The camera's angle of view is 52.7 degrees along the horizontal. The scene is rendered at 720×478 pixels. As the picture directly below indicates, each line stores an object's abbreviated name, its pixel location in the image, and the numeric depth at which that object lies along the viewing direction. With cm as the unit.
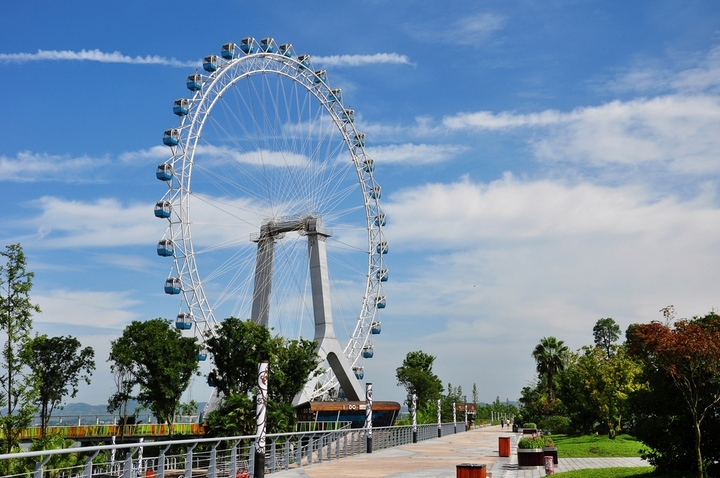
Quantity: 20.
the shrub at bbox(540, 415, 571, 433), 4678
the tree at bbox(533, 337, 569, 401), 7650
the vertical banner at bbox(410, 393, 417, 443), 4679
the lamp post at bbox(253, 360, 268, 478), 1715
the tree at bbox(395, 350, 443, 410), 8950
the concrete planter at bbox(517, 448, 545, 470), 2291
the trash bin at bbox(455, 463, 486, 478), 1534
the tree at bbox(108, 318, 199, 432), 5541
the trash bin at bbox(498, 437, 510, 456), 2867
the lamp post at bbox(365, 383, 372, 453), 3175
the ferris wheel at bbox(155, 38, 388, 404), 4397
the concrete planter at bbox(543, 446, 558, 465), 2333
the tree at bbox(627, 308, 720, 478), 1512
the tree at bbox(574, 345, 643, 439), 3631
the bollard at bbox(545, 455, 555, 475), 2048
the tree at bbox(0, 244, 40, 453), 2702
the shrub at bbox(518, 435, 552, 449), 2308
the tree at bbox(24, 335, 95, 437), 5994
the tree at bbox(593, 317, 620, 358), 10775
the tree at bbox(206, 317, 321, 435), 4631
